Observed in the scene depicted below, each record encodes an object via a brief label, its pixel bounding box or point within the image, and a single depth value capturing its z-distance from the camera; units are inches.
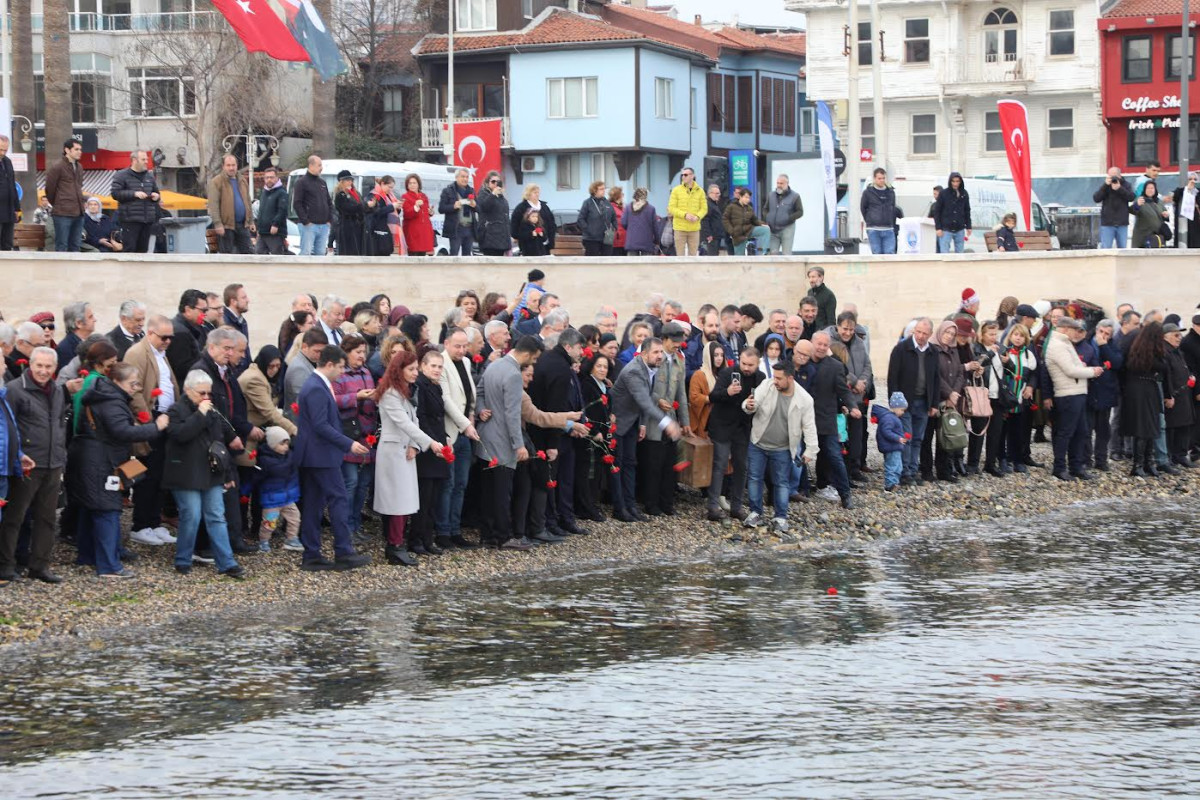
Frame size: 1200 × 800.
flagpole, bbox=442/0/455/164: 2130.9
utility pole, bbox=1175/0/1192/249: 1469.0
